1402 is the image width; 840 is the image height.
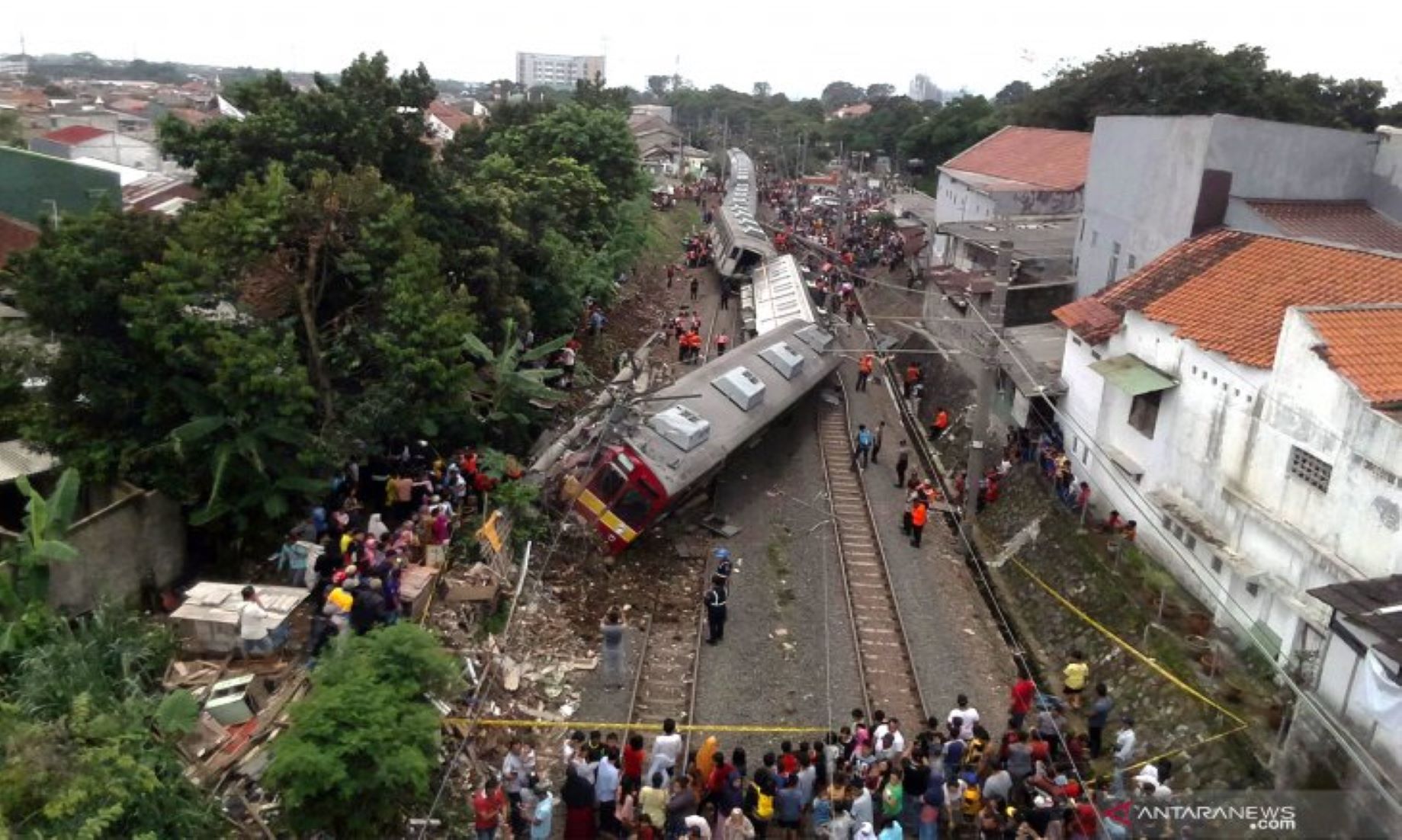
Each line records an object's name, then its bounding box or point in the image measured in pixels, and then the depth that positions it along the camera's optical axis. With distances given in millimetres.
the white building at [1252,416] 13219
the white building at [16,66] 180250
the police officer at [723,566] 16609
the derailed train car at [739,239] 39238
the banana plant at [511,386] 19875
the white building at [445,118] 85812
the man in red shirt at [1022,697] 14014
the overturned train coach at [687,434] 17969
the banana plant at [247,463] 14992
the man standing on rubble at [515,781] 11539
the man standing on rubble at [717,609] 16234
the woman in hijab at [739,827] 11086
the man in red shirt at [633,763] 12125
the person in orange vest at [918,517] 20172
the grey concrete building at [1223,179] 22125
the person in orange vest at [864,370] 28750
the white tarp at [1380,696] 11141
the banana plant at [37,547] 12609
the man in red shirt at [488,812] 11062
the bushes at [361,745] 9898
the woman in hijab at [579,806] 11477
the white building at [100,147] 44438
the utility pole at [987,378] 18958
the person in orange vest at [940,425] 26047
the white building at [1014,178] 39594
